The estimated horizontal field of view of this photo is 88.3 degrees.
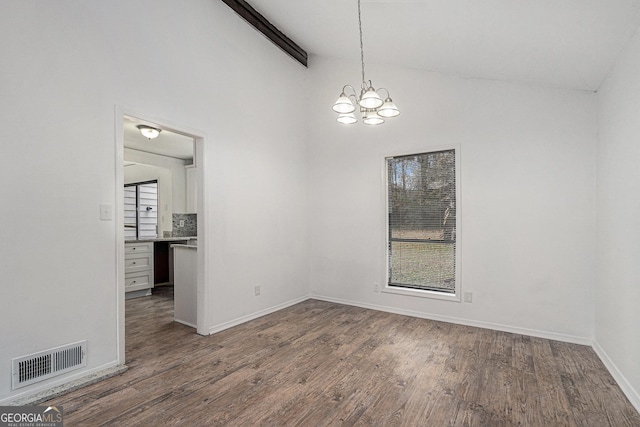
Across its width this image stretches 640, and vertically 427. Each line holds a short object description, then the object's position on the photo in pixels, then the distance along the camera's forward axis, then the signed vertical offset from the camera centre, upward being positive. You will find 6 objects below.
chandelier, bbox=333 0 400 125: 2.57 +0.86
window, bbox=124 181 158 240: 6.95 +0.05
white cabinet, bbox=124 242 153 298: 5.21 -0.90
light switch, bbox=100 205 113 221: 2.65 +0.00
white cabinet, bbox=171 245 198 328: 3.86 -0.85
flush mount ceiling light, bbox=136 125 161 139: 4.71 +1.17
